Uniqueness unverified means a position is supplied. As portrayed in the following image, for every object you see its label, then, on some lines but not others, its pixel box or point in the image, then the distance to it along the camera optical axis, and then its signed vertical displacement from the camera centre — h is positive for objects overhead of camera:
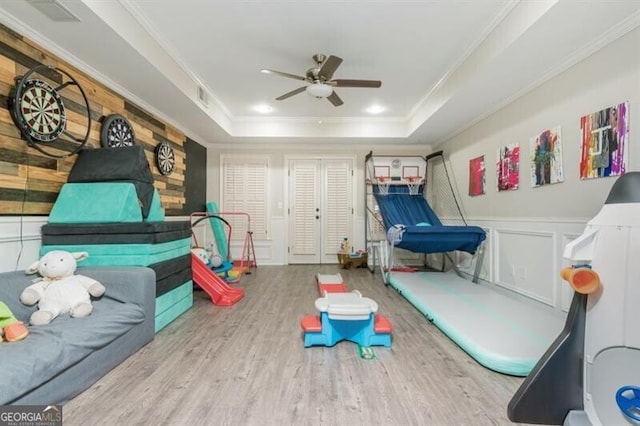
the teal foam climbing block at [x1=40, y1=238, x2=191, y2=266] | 2.34 -0.39
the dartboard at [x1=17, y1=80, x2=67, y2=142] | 2.14 +0.74
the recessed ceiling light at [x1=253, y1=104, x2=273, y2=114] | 4.64 +1.63
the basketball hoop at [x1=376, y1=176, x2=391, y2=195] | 5.32 +0.44
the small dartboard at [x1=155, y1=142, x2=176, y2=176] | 3.93 +0.68
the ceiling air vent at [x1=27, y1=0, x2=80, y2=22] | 1.91 +1.35
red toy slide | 3.29 -0.92
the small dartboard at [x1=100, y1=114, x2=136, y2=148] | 2.93 +0.80
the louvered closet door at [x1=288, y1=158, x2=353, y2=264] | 5.90 -0.02
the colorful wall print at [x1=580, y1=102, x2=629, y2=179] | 2.11 +0.53
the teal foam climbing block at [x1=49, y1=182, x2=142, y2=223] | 2.38 +0.02
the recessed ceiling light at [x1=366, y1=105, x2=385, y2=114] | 4.68 +1.64
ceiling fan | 2.85 +1.33
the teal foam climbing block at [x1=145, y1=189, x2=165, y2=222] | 2.73 -0.05
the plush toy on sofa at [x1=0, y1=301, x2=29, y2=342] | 1.54 -0.67
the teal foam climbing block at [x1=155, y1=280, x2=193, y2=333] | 2.50 -0.95
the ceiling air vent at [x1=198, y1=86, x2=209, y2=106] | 3.81 +1.51
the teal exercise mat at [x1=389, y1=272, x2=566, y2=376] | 1.88 -0.97
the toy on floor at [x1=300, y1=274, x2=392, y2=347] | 2.15 -0.92
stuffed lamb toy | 1.86 -0.58
